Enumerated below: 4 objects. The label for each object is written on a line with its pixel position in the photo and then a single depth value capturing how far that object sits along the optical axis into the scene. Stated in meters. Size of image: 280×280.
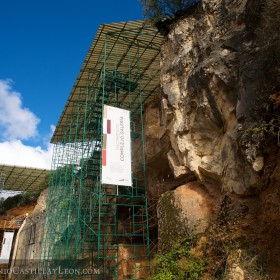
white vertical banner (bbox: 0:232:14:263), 26.39
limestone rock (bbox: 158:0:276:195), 7.25
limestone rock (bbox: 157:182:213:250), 8.60
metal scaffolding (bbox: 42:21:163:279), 12.66
